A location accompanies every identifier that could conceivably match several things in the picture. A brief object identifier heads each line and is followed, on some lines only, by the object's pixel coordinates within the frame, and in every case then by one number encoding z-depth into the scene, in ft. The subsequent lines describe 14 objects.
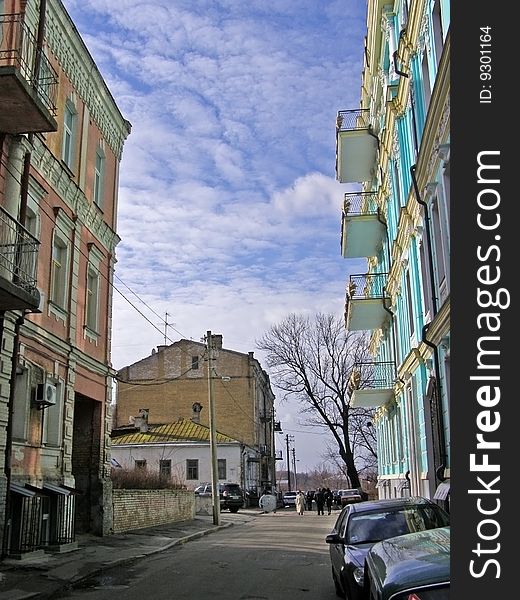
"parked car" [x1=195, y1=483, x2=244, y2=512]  131.95
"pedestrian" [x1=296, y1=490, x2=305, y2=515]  132.05
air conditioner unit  49.90
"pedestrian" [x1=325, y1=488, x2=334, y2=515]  129.33
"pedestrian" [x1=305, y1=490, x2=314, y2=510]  166.26
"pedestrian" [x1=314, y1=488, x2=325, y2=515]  126.82
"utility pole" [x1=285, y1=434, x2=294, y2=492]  332.39
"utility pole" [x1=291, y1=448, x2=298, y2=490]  377.79
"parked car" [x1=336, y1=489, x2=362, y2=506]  135.46
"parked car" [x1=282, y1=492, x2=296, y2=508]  189.20
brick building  187.73
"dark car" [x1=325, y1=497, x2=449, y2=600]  28.40
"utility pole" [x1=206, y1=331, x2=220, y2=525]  93.86
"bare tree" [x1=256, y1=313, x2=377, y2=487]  145.69
